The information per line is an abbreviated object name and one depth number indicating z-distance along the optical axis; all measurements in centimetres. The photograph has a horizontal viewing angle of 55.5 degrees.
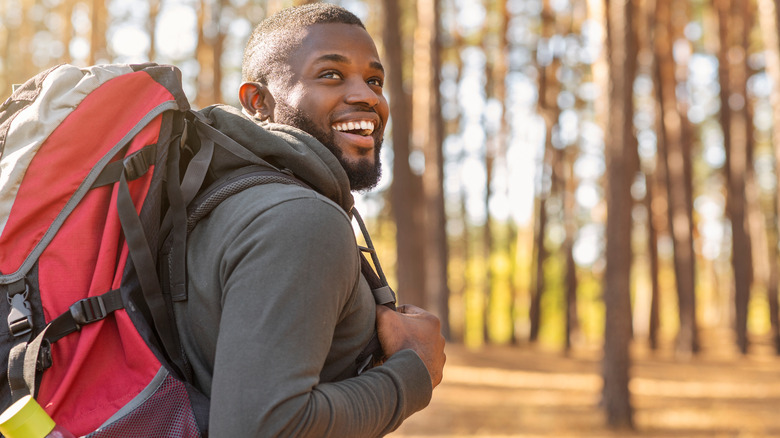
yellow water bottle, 147
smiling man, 146
